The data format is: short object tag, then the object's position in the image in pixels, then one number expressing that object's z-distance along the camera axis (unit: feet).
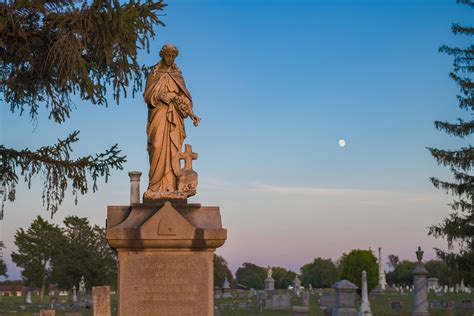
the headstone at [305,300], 111.24
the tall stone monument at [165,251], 28.66
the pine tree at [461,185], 82.28
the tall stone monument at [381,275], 224.12
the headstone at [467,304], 112.16
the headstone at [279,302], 118.48
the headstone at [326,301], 117.60
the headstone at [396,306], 104.57
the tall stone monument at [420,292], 73.97
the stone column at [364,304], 79.58
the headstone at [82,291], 154.62
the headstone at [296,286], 180.09
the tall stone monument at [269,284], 165.27
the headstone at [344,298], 76.79
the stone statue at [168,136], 30.83
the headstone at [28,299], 168.53
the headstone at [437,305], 115.20
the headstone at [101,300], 62.52
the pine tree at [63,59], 38.55
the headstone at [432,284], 213.64
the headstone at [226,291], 180.41
